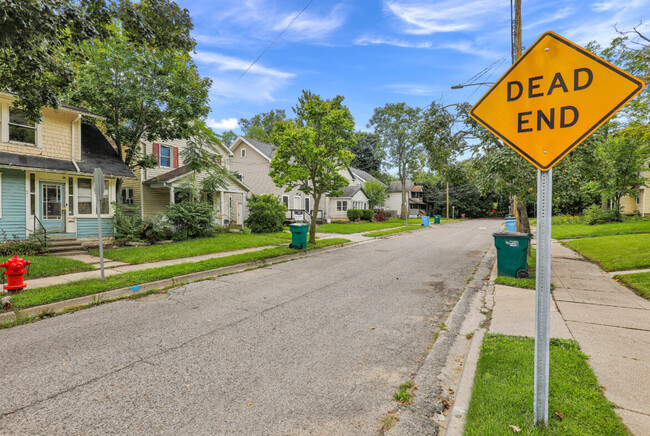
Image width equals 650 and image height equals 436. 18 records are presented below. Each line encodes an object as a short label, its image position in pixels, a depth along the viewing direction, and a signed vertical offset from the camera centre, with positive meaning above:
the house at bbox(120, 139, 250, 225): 18.36 +1.68
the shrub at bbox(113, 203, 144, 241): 13.76 -0.66
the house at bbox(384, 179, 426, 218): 49.31 +1.70
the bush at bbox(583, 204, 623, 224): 22.66 -0.30
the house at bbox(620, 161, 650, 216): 27.58 +0.92
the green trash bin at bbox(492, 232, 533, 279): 7.78 -1.07
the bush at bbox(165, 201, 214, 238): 14.91 -0.32
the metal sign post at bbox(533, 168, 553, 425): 2.17 -0.51
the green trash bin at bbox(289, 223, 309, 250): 12.66 -0.96
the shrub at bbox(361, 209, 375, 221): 35.47 -0.28
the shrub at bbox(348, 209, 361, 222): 33.72 -0.27
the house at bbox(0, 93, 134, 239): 11.38 +1.46
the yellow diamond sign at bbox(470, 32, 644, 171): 2.10 +0.83
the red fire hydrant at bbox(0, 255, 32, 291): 6.32 -1.26
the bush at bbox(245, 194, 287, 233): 19.17 -0.22
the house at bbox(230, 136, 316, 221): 28.06 +3.92
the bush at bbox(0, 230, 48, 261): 10.35 -1.21
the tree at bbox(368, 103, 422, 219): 39.84 +10.83
